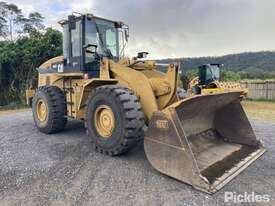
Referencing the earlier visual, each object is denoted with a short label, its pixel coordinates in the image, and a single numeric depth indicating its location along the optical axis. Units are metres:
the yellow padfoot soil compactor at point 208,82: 8.66
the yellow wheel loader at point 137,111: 2.84
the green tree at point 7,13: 21.23
